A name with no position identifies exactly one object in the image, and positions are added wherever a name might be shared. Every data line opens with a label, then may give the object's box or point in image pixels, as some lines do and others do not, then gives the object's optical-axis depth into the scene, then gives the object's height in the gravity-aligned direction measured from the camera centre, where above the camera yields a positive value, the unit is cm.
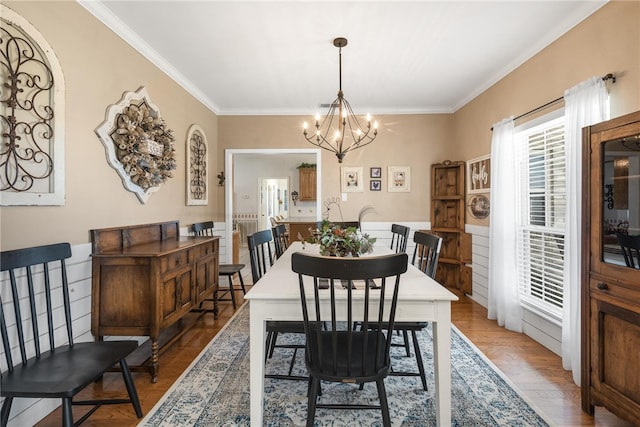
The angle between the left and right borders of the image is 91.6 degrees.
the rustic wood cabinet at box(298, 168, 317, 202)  873 +77
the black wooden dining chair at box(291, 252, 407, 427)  136 -55
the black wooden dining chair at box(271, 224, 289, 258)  301 -28
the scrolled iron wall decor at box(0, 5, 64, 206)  166 +56
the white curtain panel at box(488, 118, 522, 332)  312 -20
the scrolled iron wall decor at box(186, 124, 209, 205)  380 +60
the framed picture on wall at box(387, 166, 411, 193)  480 +48
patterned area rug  182 -121
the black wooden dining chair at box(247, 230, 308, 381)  194 -71
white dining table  161 -56
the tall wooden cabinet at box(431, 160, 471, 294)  430 -18
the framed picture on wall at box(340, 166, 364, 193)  483 +49
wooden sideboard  219 -55
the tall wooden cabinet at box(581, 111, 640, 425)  156 -35
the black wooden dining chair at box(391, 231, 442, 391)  199 -42
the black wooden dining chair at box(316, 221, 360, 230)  392 -17
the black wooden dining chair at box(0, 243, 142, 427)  142 -75
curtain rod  207 +89
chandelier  471 +123
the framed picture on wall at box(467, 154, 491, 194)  372 +44
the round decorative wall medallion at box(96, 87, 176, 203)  248 +60
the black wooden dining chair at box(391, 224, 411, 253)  310 -24
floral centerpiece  213 -21
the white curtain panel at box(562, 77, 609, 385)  212 +14
